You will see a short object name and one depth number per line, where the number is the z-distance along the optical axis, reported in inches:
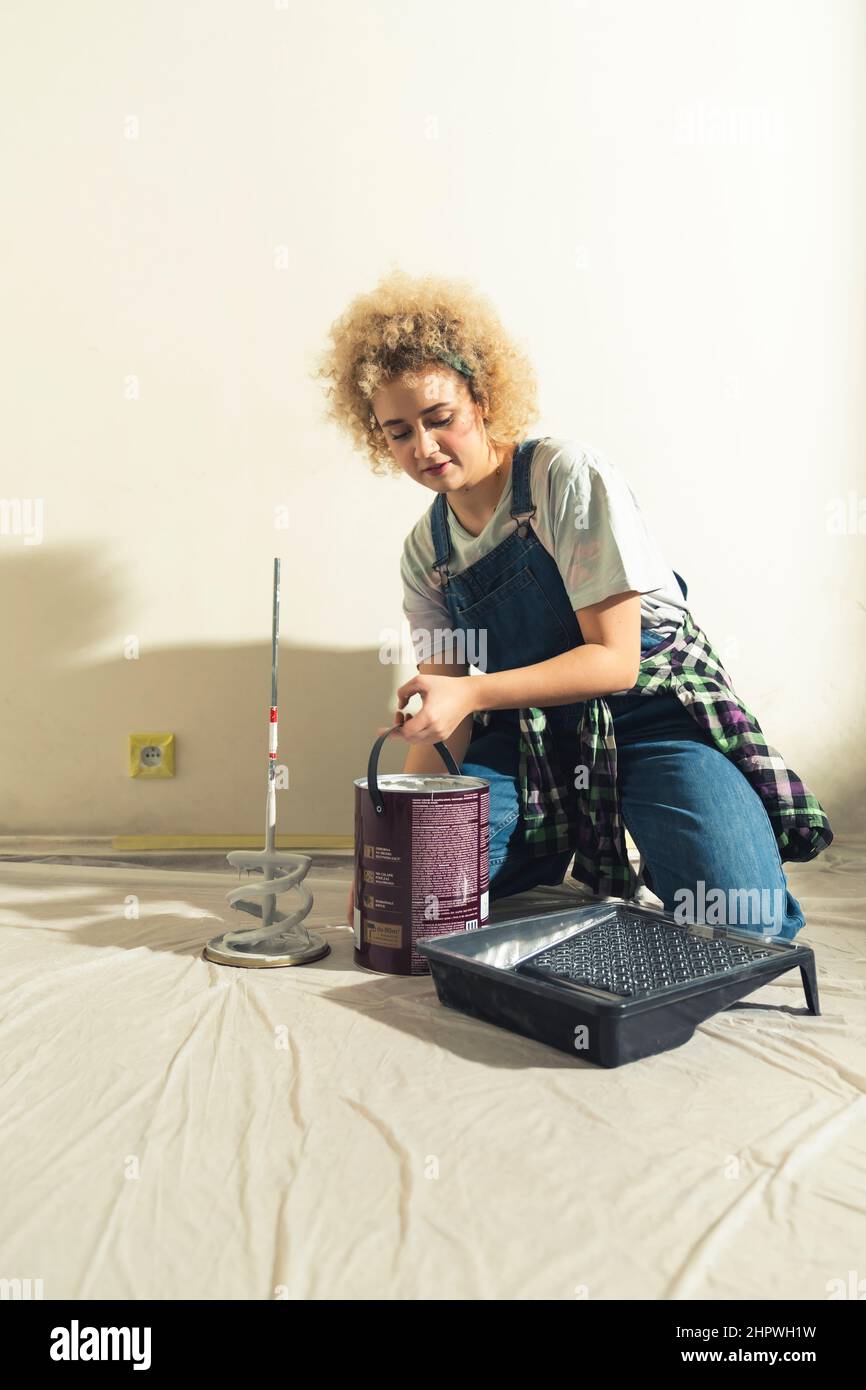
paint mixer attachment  46.1
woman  47.1
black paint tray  33.9
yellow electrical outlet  70.4
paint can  43.2
